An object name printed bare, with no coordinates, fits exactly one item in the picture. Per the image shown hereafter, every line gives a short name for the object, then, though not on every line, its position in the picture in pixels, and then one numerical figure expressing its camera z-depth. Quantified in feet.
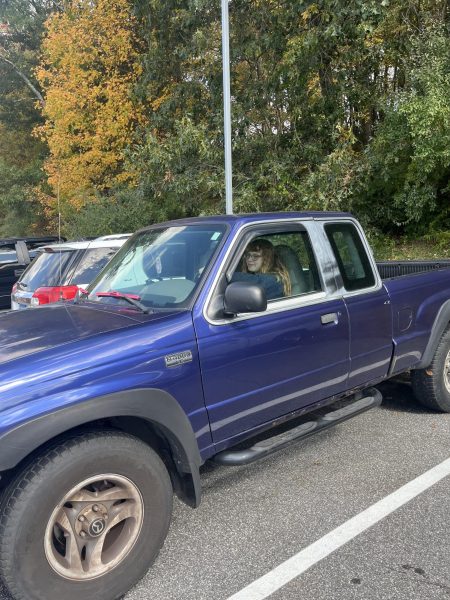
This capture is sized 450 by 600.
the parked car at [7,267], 39.88
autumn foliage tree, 60.64
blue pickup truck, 7.99
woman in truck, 11.68
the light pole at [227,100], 30.04
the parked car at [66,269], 22.94
